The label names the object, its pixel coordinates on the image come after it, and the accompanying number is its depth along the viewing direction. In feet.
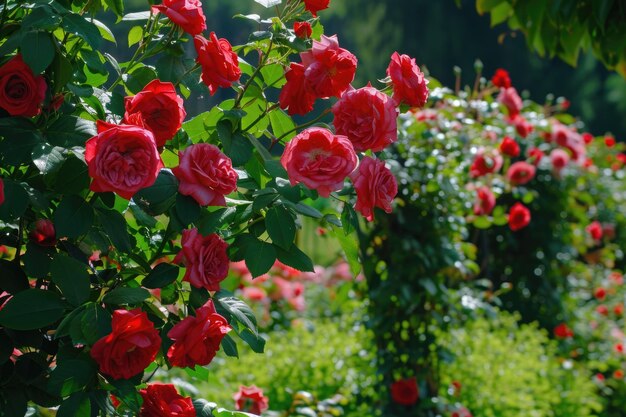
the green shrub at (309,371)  13.21
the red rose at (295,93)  6.96
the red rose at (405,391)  12.52
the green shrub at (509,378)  13.60
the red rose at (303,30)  7.01
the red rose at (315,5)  7.01
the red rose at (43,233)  6.65
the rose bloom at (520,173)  15.78
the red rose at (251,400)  8.92
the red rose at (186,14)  6.67
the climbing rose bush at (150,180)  6.36
